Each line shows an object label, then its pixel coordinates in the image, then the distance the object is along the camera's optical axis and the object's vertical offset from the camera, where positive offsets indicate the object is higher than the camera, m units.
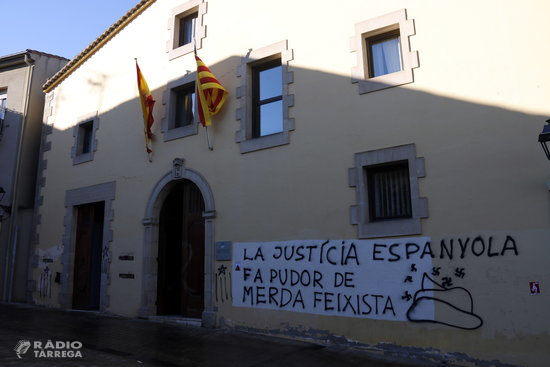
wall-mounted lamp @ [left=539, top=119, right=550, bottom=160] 5.05 +1.59
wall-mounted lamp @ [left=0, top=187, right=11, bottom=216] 12.62 +2.03
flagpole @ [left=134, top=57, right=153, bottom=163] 9.77 +2.87
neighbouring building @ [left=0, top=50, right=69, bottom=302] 12.41 +3.63
